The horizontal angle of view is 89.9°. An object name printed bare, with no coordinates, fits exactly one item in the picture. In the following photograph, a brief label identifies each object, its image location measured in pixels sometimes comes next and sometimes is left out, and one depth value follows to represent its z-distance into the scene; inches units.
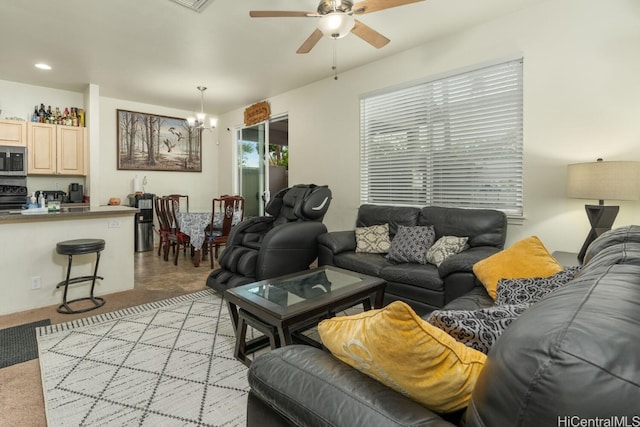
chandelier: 205.8
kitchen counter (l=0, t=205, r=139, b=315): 118.5
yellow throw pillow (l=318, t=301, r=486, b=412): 28.3
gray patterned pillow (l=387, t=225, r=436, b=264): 119.4
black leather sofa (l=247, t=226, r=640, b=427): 17.6
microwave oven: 179.6
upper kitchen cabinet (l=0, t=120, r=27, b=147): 181.6
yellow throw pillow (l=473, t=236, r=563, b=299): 73.7
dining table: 185.3
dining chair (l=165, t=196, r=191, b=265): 191.3
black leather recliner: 127.3
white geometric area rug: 65.5
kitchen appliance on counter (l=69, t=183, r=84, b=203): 210.1
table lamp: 86.0
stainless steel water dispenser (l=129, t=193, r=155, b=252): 229.1
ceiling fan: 82.8
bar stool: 114.7
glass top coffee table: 70.7
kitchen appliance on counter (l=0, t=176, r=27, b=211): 183.6
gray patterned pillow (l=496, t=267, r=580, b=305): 59.7
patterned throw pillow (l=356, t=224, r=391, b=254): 134.8
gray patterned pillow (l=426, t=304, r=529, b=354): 34.5
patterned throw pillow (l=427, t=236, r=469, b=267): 113.0
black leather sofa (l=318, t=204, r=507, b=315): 98.6
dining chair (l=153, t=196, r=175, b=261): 200.1
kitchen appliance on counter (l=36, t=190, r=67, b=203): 203.6
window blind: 123.0
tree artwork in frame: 237.9
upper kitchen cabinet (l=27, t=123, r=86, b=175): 191.3
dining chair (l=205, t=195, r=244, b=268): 186.7
